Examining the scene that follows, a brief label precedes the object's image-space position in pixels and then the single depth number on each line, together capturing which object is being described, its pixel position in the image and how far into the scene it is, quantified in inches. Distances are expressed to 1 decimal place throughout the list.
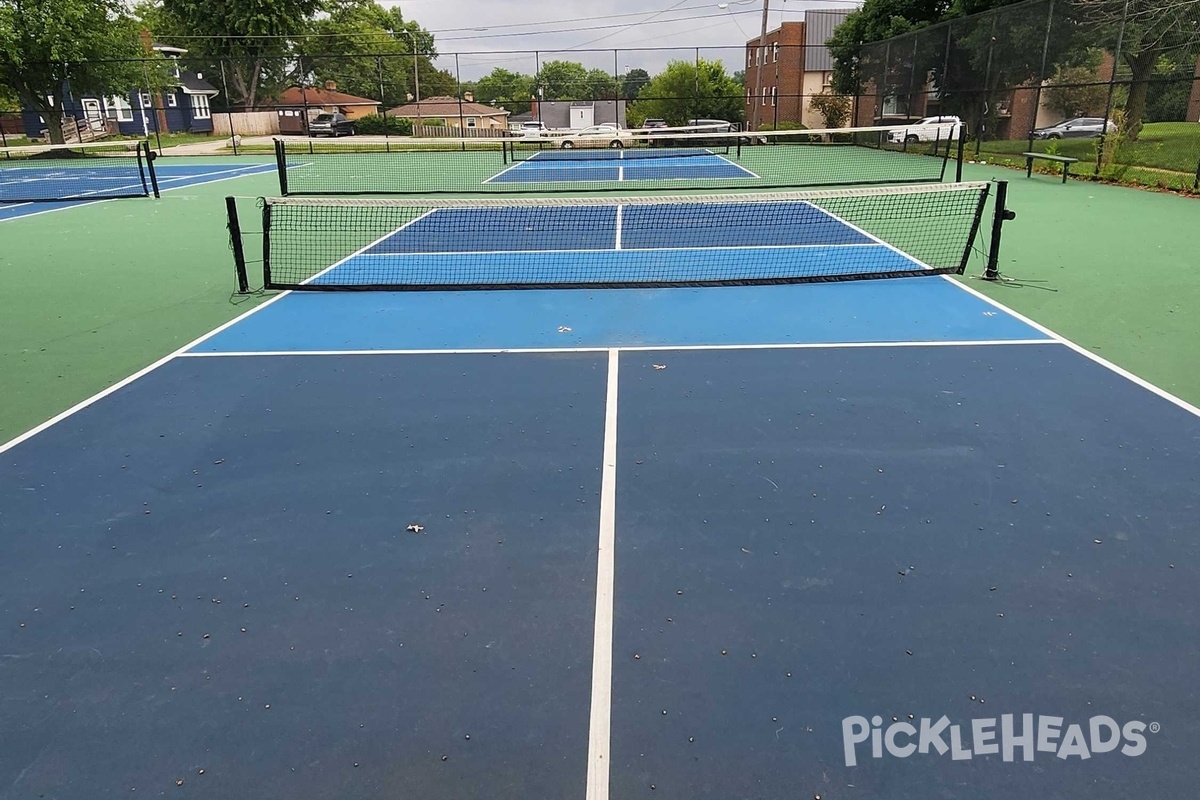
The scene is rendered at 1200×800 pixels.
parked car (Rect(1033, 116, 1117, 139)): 723.9
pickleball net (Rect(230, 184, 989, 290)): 334.0
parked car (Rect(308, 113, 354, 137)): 1898.4
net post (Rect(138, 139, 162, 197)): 605.5
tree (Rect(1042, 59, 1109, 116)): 722.8
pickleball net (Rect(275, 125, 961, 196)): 696.4
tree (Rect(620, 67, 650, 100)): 1518.7
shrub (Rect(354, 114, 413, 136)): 1660.9
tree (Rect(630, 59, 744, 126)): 1839.3
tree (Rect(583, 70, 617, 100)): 1717.5
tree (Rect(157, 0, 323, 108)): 1807.3
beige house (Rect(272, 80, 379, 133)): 2288.4
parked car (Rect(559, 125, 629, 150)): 1317.7
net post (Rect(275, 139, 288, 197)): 564.2
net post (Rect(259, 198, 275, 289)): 327.3
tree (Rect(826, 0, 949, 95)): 1229.7
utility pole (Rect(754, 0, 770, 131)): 1363.2
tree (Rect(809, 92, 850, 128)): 1408.7
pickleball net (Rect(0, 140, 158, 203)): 689.6
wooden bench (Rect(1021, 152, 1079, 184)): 648.3
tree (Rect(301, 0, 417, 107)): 2368.4
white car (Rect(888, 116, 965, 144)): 963.2
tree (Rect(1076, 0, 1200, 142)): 650.2
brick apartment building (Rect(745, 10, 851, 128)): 1942.7
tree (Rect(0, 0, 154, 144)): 1170.0
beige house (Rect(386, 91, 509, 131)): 1732.3
